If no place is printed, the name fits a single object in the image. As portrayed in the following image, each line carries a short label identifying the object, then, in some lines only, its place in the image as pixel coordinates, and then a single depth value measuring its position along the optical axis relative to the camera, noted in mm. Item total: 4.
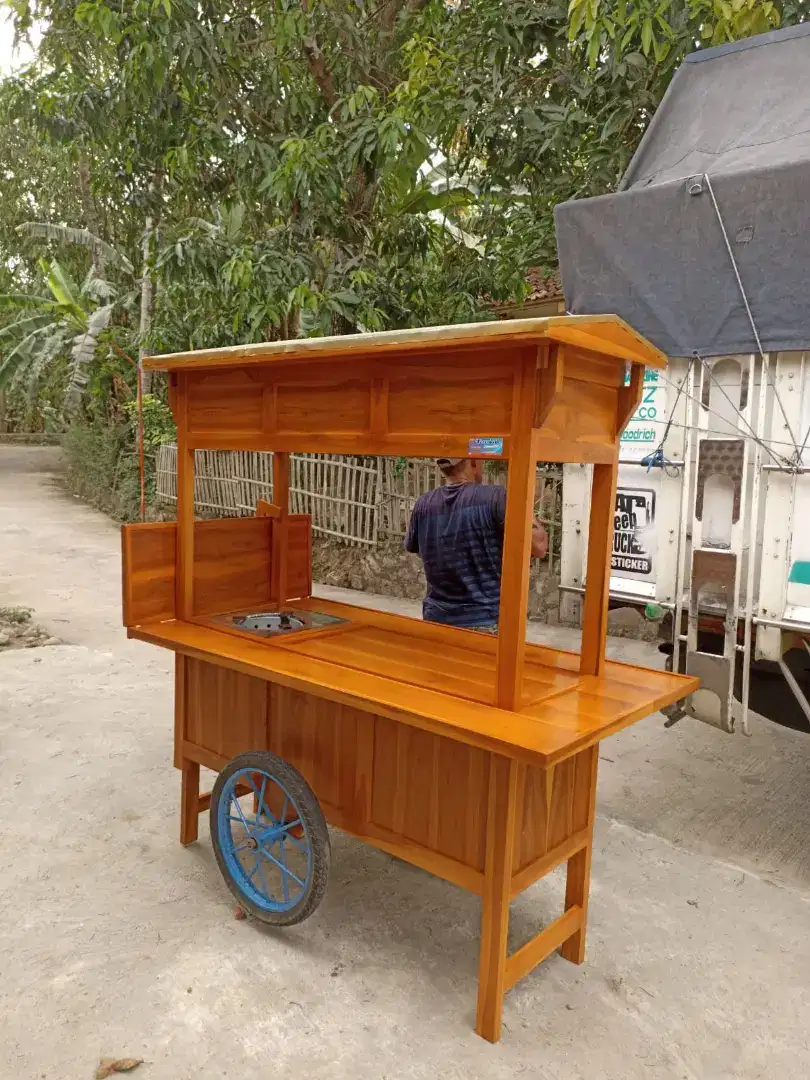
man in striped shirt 4211
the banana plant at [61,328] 16484
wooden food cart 2619
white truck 3582
